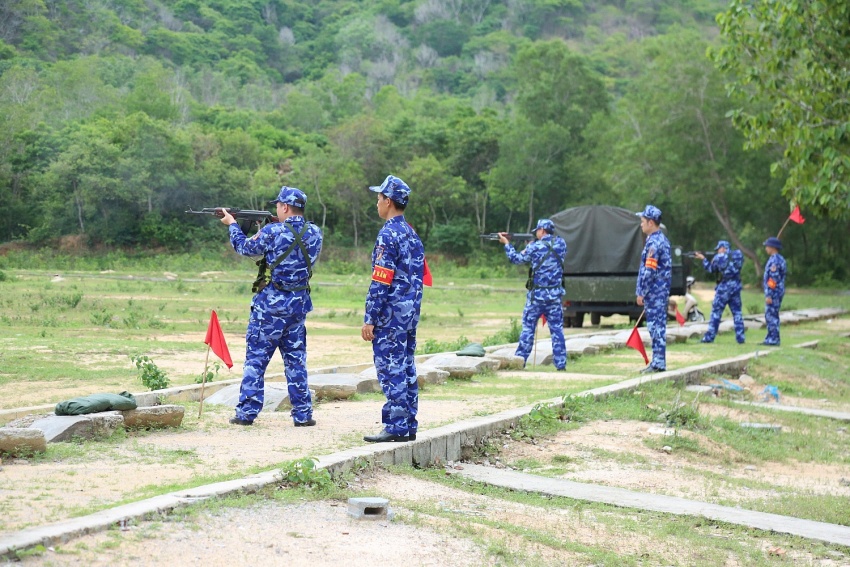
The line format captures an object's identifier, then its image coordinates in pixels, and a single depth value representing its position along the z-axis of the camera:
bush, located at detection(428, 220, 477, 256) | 57.31
